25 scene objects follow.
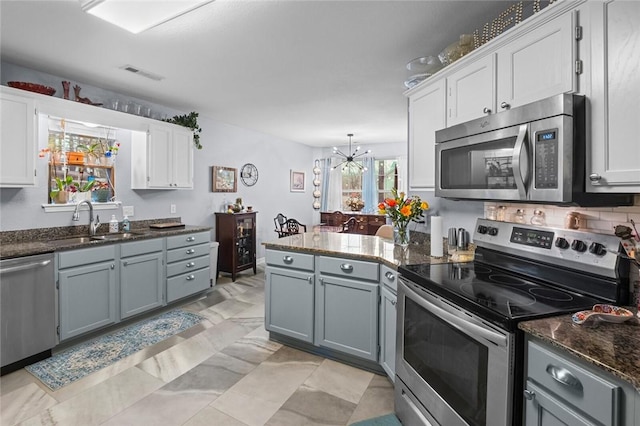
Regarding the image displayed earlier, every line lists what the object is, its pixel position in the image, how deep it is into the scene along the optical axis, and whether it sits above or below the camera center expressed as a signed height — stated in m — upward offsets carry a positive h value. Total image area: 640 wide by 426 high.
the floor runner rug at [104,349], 2.47 -1.23
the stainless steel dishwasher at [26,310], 2.44 -0.79
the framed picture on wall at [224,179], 5.28 +0.53
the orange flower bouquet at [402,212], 2.64 +0.00
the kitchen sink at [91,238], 3.02 -0.29
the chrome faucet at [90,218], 3.46 -0.09
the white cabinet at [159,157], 3.93 +0.66
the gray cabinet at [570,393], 0.89 -0.55
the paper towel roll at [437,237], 2.36 -0.18
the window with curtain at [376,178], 7.72 +0.82
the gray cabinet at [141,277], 3.32 -0.71
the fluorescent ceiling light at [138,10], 1.94 +1.24
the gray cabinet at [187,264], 3.84 -0.68
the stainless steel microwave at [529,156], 1.39 +0.28
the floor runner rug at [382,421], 1.94 -1.27
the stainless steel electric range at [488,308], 1.25 -0.42
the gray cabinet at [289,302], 2.72 -0.80
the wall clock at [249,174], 5.93 +0.69
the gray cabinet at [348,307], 2.41 -0.74
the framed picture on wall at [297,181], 7.45 +0.70
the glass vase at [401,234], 2.70 -0.19
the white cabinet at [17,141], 2.69 +0.58
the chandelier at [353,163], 7.73 +1.19
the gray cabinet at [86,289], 2.82 -0.73
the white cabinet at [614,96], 1.21 +0.46
